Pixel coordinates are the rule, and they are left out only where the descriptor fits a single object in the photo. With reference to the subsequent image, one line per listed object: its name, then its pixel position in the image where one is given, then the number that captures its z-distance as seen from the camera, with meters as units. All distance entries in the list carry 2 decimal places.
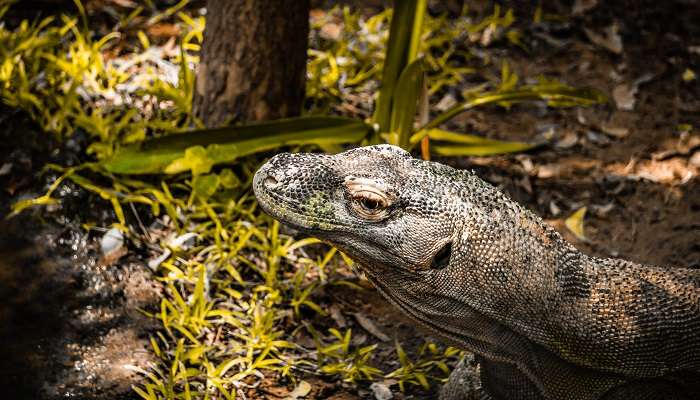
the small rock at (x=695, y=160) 5.79
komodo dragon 3.20
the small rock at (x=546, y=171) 5.80
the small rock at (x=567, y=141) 6.07
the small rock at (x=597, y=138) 6.10
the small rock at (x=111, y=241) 4.84
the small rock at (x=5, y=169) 5.26
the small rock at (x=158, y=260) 4.79
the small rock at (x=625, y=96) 6.38
